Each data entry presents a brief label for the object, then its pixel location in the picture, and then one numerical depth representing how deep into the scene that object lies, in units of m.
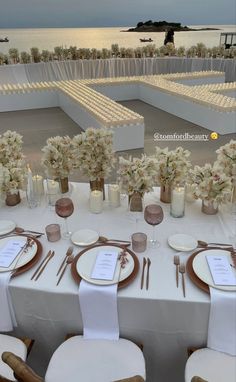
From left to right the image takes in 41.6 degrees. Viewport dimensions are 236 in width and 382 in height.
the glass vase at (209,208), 1.71
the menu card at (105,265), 1.27
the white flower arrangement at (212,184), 1.57
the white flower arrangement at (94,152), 1.73
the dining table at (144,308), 1.22
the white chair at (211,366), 1.14
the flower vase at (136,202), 1.71
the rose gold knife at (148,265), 1.26
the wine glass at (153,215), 1.41
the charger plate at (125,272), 1.26
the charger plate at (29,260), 1.34
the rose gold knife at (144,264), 1.27
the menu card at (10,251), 1.36
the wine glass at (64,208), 1.50
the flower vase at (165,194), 1.83
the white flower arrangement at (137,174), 1.60
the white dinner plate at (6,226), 1.61
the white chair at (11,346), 1.25
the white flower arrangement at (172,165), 1.71
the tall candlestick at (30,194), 1.86
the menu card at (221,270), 1.23
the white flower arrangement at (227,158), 1.67
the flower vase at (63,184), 1.96
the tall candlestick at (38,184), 1.96
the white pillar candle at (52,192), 1.85
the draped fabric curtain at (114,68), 7.95
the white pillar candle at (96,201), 1.76
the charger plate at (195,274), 1.22
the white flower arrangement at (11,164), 1.73
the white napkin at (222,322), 1.18
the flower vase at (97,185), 1.87
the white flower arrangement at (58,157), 1.81
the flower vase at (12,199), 1.86
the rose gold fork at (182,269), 1.31
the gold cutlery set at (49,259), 1.32
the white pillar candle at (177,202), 1.68
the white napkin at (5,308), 1.29
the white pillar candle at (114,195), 1.80
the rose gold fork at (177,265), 1.27
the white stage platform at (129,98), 4.18
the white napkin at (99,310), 1.22
